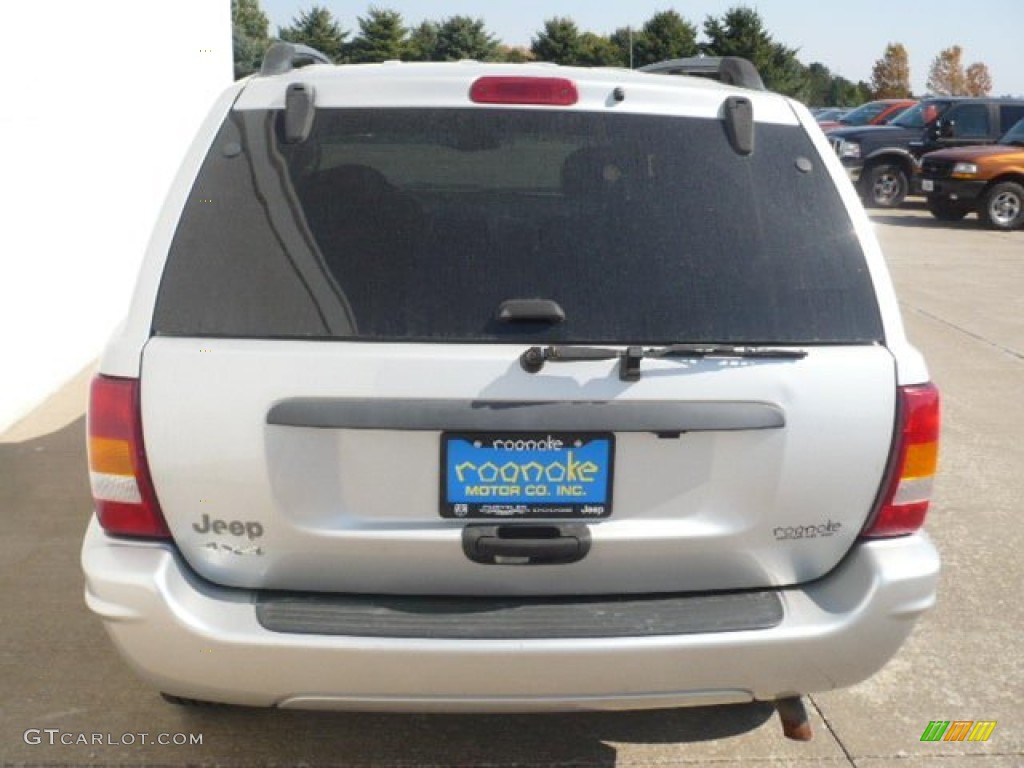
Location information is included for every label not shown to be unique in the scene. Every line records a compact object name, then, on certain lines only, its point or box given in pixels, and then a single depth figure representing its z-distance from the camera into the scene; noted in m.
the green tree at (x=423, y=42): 63.44
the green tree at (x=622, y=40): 56.69
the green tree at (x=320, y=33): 63.25
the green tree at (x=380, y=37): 61.56
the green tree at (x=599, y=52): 56.54
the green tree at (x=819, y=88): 71.12
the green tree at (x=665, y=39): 56.91
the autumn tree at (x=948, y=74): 73.88
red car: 24.95
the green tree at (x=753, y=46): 53.66
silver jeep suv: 2.50
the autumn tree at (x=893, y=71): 69.94
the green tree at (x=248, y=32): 47.41
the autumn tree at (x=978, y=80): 76.25
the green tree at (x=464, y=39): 61.31
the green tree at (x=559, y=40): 60.84
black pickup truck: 19.77
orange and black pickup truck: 17.89
